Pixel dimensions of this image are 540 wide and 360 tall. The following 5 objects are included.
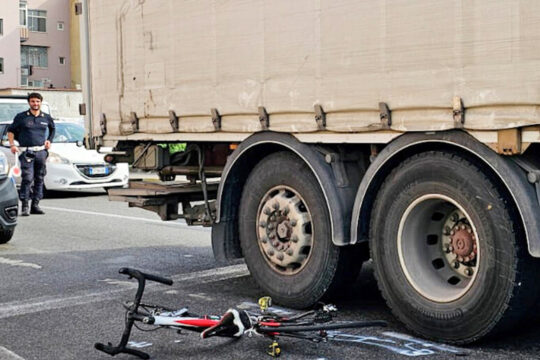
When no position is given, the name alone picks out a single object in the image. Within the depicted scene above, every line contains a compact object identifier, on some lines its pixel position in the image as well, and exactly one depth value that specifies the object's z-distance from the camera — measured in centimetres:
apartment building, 6512
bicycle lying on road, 548
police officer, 1397
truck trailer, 520
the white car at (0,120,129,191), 1711
